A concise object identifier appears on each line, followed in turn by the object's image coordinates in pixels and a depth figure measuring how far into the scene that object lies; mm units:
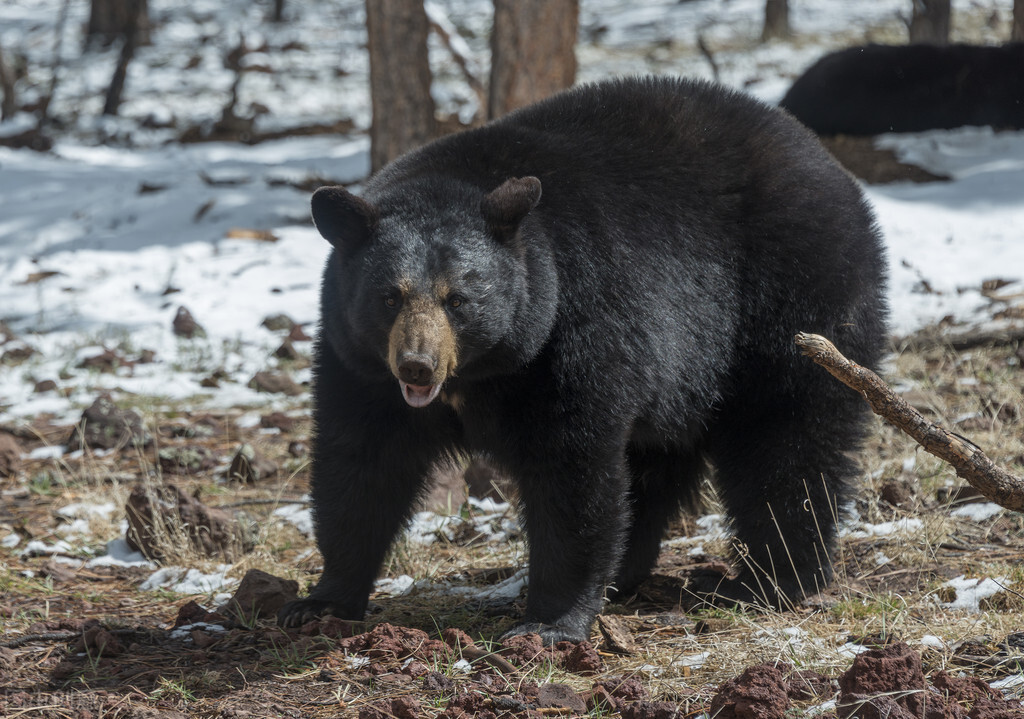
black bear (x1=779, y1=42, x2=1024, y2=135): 22531
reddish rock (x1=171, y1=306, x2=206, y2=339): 16281
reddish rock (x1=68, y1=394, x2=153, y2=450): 11719
